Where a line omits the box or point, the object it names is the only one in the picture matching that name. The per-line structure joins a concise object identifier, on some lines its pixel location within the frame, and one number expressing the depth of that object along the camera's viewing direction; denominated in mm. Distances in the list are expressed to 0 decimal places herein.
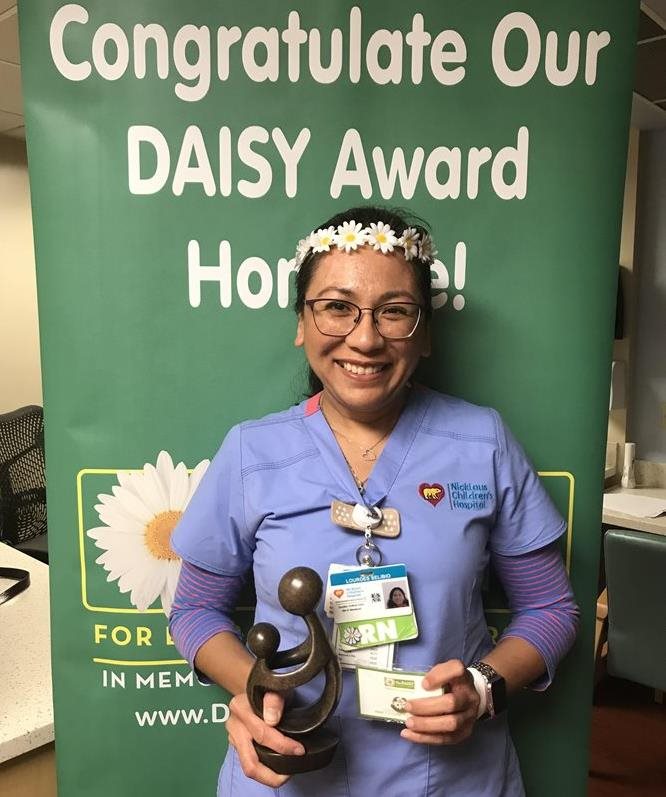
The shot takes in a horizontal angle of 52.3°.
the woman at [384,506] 1012
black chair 2875
